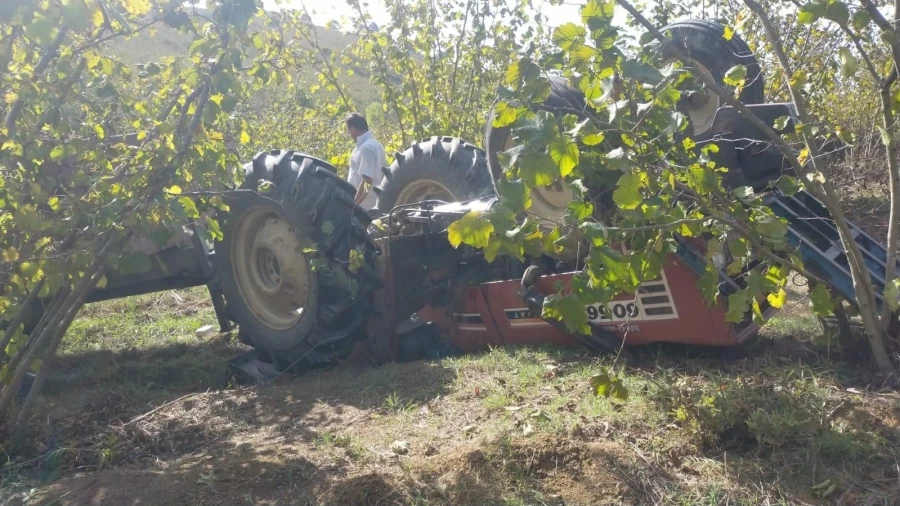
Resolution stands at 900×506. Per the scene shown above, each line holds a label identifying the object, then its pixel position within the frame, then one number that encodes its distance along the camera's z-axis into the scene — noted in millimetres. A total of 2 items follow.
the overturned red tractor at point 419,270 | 4461
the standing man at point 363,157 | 7309
